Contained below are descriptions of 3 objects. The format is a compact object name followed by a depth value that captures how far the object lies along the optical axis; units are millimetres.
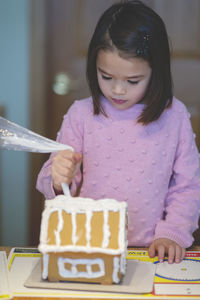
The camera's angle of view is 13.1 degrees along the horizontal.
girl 1497
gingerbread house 1299
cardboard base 1316
